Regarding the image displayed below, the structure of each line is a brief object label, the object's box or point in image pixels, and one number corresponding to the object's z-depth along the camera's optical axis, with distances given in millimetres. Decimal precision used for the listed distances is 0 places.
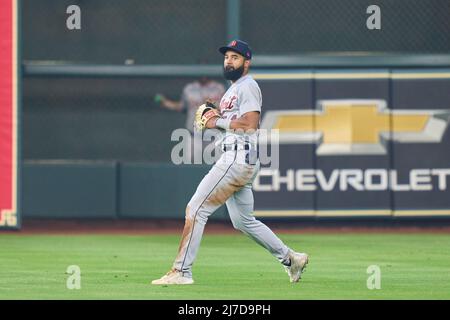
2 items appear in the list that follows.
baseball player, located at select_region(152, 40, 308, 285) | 10250
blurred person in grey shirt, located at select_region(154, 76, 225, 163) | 19047
